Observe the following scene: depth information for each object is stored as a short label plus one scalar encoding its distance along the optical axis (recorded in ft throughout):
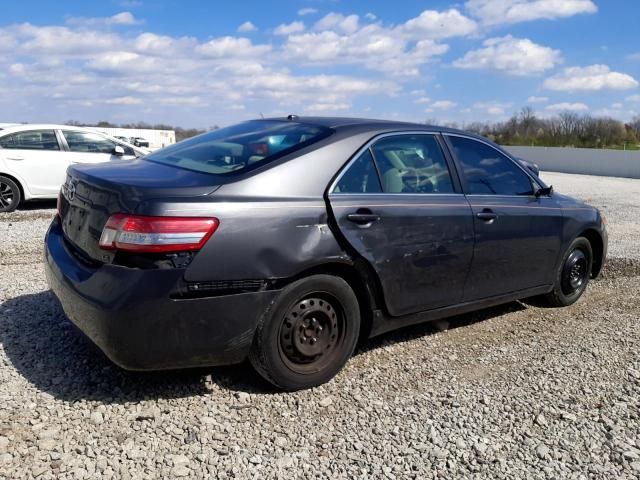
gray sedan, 9.36
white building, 171.28
